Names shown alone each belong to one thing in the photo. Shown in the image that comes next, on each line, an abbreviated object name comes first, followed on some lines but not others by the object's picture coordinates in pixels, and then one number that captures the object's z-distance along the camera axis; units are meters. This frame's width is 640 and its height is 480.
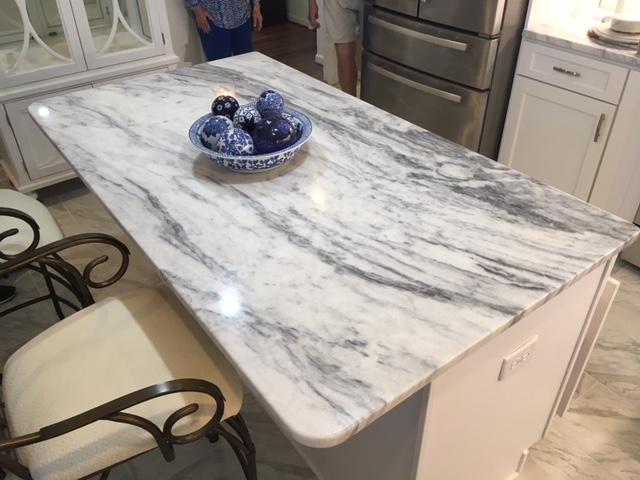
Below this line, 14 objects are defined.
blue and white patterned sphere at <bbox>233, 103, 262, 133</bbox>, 1.35
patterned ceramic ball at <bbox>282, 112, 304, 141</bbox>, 1.37
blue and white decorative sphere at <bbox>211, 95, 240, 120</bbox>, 1.46
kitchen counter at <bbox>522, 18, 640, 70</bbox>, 2.06
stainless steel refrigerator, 2.35
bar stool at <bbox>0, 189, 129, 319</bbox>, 1.33
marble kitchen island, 0.86
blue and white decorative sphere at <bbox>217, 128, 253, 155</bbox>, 1.28
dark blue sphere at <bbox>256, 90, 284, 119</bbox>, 1.38
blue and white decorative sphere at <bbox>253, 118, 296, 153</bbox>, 1.30
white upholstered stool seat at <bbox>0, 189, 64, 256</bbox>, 1.64
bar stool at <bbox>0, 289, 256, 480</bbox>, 1.04
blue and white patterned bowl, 1.28
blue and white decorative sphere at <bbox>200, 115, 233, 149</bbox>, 1.32
